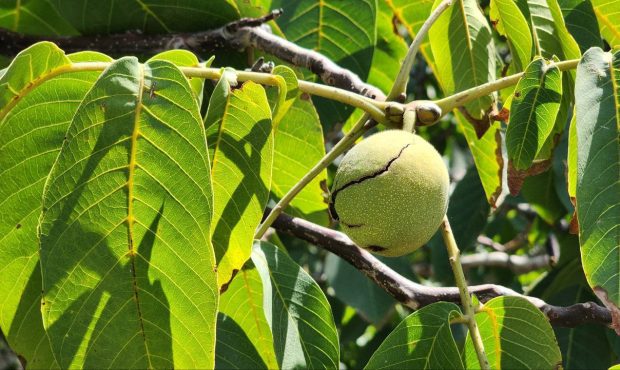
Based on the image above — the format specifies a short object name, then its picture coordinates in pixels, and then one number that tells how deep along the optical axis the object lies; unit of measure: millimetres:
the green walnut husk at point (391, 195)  474
